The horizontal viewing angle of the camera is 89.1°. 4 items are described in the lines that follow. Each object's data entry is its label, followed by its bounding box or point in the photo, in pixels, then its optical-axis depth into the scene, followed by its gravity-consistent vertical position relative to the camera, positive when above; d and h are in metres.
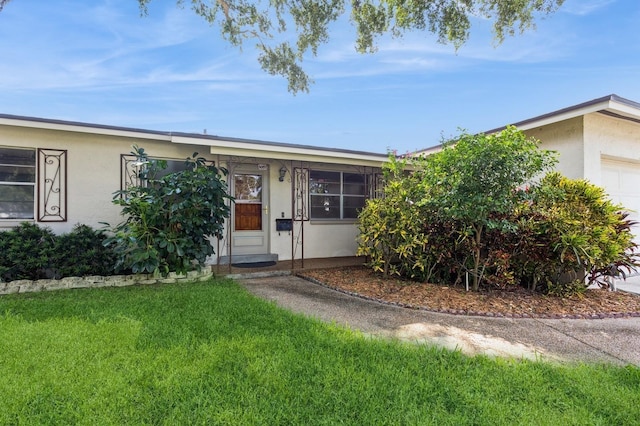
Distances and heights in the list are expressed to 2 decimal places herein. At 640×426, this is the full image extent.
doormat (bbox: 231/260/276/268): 7.58 -1.23
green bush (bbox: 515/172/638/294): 5.04 -0.34
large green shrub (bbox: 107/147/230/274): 5.60 -0.12
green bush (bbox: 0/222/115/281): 5.32 -0.70
